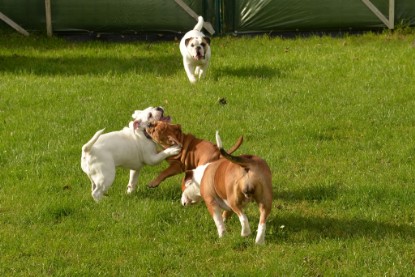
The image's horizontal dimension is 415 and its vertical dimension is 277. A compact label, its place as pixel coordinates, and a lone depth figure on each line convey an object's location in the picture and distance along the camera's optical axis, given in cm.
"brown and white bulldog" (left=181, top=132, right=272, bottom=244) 752
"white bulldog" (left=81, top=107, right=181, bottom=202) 899
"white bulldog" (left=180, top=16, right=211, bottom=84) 1450
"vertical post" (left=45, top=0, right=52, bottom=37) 1928
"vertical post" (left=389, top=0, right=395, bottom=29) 1895
